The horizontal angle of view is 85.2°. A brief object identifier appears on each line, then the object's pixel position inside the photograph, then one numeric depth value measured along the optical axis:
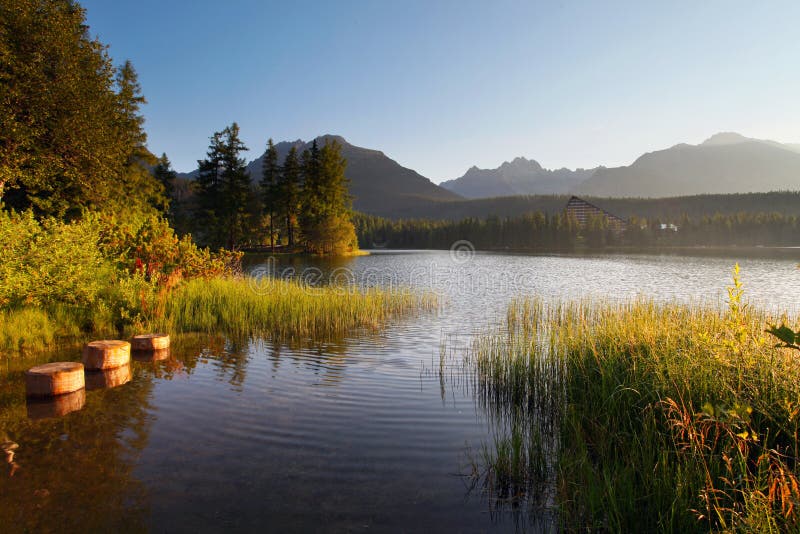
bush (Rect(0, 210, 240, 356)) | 11.31
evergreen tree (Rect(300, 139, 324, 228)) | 69.12
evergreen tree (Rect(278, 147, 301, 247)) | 68.31
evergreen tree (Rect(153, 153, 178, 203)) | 67.56
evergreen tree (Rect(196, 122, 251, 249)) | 60.69
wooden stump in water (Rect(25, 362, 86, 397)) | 8.24
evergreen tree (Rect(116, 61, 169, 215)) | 35.78
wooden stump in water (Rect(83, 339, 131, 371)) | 9.98
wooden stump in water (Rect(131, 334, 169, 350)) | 12.00
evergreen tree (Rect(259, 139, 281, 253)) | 69.25
